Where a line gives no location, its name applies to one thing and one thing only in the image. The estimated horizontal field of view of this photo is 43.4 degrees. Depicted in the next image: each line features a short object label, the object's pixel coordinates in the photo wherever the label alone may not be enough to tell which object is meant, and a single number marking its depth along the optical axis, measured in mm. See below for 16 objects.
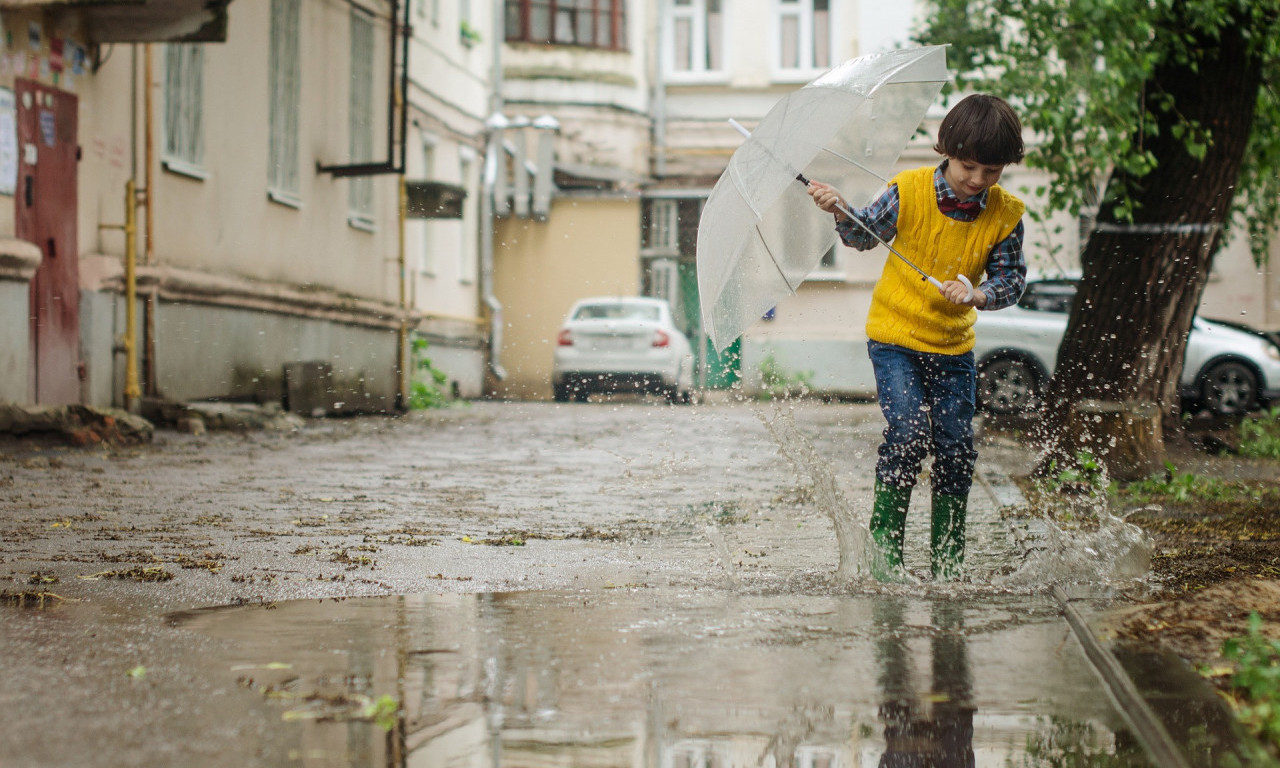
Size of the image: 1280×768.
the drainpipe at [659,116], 31656
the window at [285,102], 17984
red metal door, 12484
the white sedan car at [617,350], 23750
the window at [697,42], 32250
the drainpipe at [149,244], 14281
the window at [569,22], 31297
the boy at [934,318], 5340
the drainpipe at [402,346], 21922
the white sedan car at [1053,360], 19453
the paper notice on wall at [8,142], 12117
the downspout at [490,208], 29828
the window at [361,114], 20969
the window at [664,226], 31891
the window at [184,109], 15180
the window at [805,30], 31938
